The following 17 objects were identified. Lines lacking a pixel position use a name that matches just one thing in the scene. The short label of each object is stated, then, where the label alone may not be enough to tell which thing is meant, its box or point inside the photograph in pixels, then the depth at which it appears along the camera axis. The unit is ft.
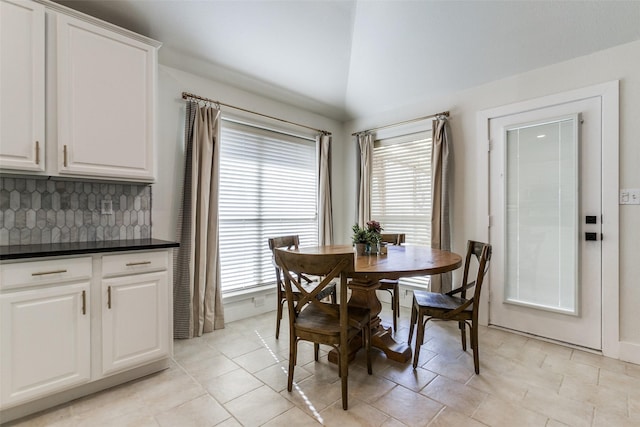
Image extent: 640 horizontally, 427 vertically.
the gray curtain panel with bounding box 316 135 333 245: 13.37
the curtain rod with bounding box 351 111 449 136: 10.87
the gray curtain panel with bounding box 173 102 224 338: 9.11
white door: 8.31
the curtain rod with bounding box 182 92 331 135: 9.30
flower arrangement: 8.28
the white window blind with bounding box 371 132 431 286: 11.96
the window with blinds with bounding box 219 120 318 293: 10.66
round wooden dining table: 5.99
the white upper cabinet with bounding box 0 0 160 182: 5.86
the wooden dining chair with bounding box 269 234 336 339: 8.83
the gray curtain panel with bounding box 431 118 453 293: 10.69
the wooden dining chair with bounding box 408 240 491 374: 6.99
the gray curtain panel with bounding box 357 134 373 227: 13.29
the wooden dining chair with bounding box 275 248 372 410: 5.65
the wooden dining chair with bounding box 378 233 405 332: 9.57
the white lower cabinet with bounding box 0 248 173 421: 5.37
